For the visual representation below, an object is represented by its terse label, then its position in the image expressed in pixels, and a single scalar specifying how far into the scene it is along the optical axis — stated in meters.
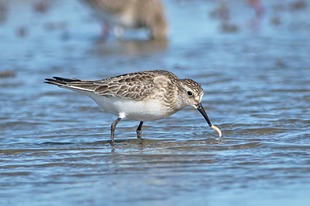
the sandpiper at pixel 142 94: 10.03
